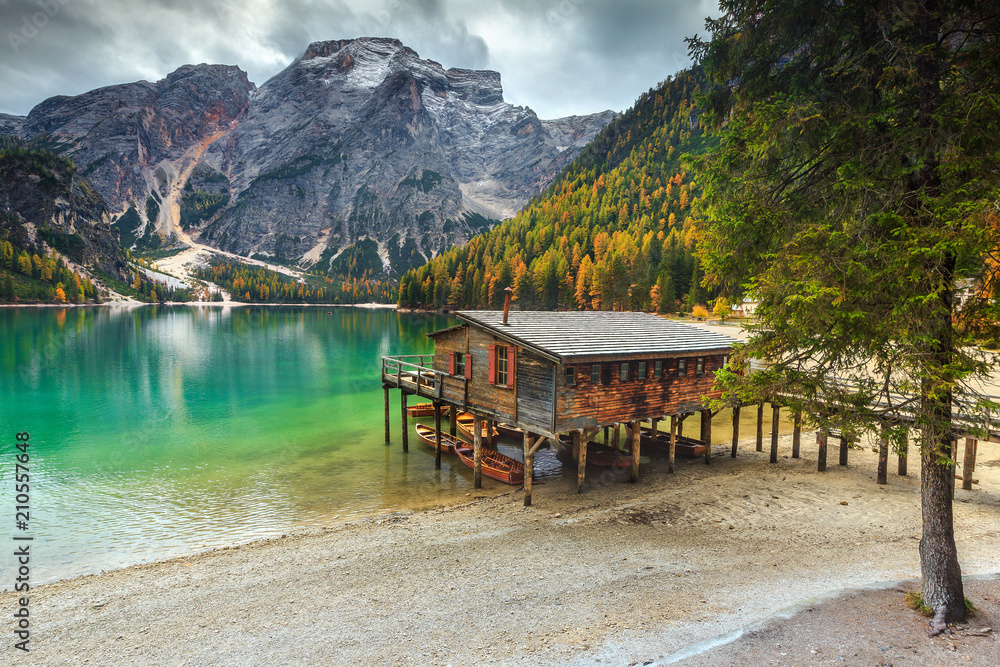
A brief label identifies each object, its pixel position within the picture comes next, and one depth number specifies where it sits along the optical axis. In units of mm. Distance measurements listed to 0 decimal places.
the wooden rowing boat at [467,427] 27325
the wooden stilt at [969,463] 18844
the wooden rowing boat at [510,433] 30736
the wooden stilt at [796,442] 25266
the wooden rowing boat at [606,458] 24062
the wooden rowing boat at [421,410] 34469
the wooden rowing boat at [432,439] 27453
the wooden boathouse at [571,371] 19500
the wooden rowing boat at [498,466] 22812
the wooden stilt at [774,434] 23156
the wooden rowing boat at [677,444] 26297
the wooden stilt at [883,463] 19481
